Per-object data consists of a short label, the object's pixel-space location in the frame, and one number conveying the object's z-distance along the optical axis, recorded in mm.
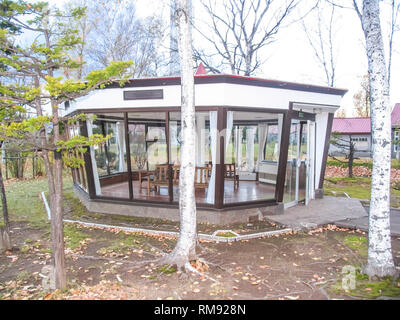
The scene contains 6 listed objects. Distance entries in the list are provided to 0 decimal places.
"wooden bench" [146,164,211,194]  7492
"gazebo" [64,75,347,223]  6785
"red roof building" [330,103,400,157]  25541
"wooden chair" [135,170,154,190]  8898
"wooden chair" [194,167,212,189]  7422
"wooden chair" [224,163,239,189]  9219
